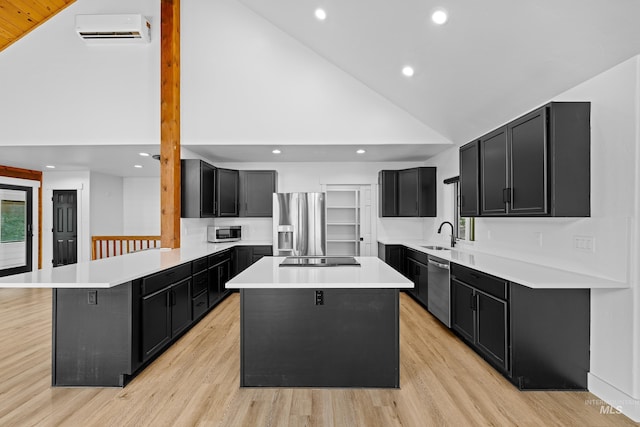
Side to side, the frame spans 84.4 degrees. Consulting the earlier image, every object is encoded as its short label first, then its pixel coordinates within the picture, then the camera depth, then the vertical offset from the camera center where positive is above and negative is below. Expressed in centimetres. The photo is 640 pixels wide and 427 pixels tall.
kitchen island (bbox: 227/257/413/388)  263 -92
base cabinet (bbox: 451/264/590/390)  258 -91
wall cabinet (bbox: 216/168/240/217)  562 +37
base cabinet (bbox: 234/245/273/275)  579 -65
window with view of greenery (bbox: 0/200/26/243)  687 -13
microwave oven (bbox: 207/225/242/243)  586 -33
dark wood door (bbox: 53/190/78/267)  739 -26
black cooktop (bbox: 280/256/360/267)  320 -45
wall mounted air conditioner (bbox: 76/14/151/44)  457 +247
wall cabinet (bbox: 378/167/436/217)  579 +37
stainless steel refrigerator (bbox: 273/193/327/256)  577 -16
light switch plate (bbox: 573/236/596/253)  255 -22
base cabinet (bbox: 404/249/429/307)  462 -82
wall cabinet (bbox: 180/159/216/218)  504 +38
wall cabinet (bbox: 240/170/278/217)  611 +39
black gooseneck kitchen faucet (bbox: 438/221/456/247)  498 -37
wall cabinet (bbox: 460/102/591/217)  251 +39
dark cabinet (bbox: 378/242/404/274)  568 -67
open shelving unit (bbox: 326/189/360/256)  653 -11
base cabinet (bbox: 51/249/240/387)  271 -94
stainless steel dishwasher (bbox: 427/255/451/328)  385 -88
